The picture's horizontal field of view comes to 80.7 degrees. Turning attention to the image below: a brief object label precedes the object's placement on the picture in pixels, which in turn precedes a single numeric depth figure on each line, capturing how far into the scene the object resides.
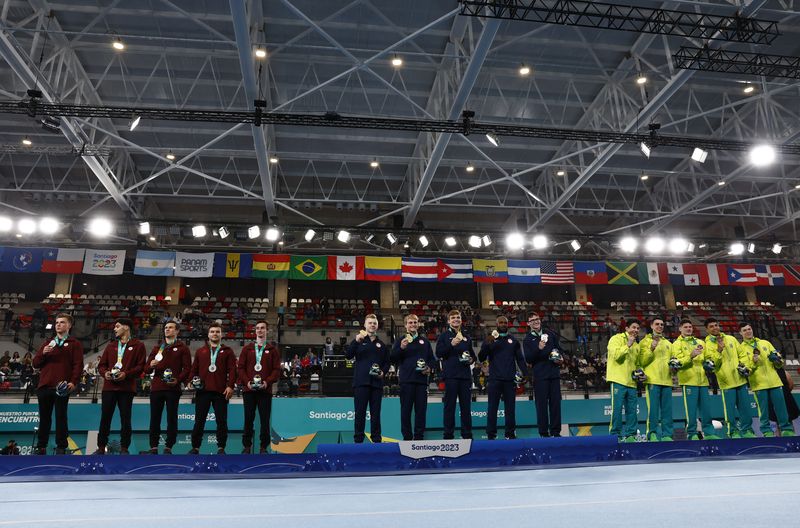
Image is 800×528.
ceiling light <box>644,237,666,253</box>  19.00
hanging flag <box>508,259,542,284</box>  19.70
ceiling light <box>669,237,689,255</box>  19.27
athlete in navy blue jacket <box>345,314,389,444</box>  6.14
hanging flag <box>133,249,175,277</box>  18.11
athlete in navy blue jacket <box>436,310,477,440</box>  6.30
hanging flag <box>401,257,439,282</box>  19.36
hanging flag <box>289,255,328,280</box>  18.84
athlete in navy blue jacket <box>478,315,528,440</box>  6.50
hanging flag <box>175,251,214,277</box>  18.39
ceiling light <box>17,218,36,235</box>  15.93
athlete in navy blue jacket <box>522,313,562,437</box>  6.43
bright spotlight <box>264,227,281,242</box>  17.14
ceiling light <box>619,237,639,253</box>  18.32
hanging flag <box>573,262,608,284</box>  20.05
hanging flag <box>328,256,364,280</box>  19.08
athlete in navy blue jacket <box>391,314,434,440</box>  6.20
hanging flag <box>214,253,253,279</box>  18.75
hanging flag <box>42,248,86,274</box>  17.92
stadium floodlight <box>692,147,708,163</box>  11.96
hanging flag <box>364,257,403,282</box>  19.19
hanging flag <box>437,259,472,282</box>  19.58
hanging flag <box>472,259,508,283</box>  19.61
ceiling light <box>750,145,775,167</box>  11.88
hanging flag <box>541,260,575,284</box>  19.75
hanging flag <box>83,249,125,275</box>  17.98
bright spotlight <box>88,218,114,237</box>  16.22
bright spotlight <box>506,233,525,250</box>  18.05
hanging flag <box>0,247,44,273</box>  17.66
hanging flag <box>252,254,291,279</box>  18.77
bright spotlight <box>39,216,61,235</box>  16.17
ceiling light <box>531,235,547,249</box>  17.97
